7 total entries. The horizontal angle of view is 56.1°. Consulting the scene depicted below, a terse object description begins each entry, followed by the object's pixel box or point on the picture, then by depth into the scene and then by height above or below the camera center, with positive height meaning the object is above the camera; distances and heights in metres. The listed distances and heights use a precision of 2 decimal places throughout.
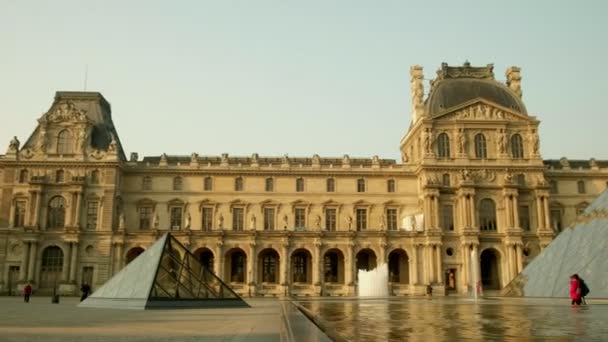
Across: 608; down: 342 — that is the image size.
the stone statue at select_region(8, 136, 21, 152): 52.56 +11.58
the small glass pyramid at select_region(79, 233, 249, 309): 23.84 -0.55
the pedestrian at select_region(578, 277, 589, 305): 19.79 -0.51
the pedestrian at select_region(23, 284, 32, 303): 33.75 -1.14
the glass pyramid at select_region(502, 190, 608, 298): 22.88 +0.54
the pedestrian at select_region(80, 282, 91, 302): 33.19 -1.00
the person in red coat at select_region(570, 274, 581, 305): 19.50 -0.63
